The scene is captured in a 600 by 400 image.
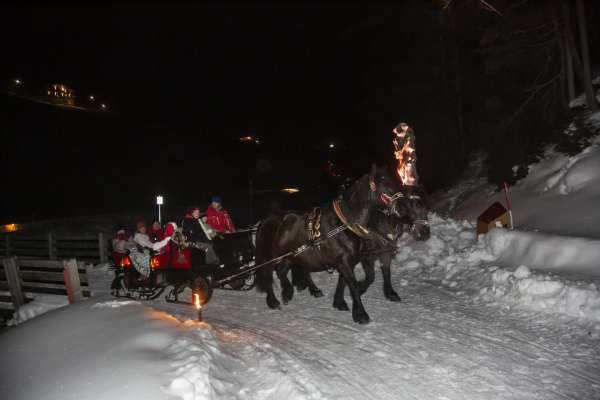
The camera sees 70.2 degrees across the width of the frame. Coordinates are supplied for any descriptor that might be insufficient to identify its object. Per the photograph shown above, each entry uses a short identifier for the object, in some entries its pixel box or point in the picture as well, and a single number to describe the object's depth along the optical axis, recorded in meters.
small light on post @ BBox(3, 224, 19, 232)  26.19
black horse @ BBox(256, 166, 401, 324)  6.48
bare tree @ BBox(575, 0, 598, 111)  13.49
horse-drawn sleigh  6.54
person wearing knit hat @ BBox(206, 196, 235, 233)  9.62
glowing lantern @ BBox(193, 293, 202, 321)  6.48
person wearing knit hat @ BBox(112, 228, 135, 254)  9.35
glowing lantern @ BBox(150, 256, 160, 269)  8.66
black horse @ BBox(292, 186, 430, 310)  6.69
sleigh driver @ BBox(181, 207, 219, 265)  8.62
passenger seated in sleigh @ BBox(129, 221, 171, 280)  8.84
